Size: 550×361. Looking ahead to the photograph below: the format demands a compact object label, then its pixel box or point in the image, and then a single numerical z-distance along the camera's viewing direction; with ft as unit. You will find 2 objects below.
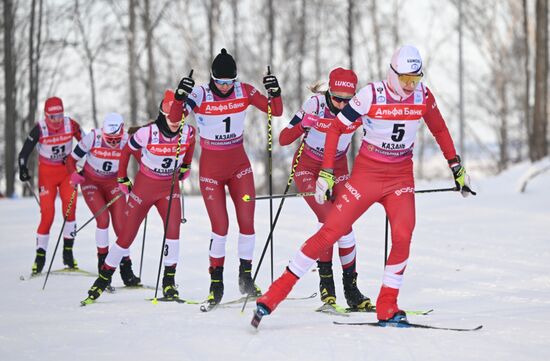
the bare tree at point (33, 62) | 164.86
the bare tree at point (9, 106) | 146.72
